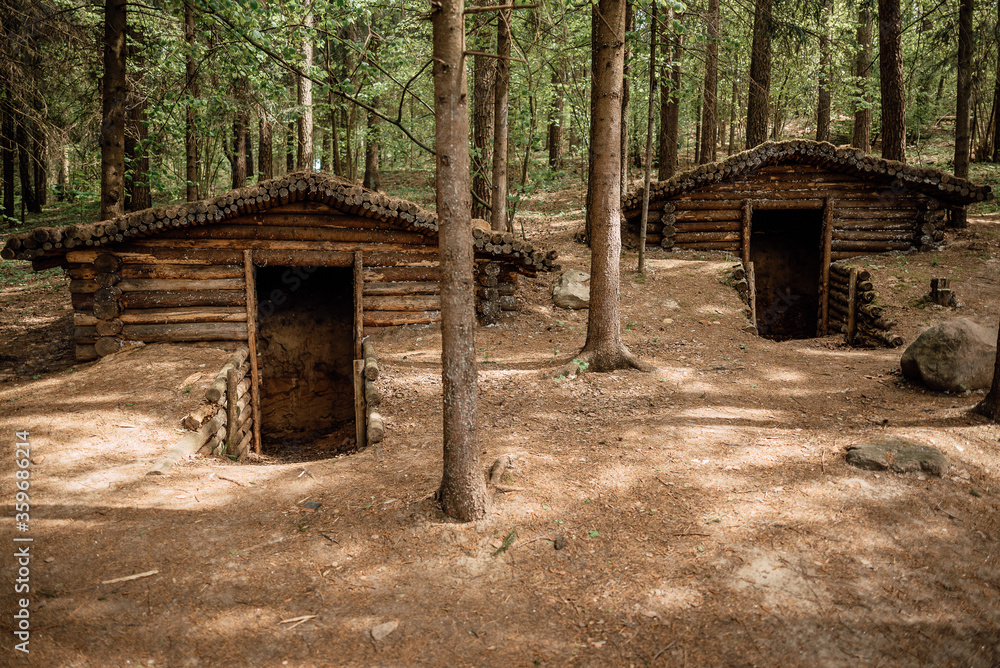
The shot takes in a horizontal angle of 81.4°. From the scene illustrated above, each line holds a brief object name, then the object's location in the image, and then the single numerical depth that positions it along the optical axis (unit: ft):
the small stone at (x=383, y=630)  11.10
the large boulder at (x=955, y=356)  22.02
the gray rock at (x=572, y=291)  36.81
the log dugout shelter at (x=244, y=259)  28.40
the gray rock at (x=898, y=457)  16.15
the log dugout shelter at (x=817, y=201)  41.50
